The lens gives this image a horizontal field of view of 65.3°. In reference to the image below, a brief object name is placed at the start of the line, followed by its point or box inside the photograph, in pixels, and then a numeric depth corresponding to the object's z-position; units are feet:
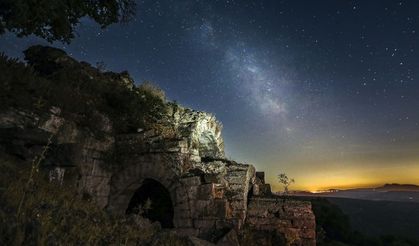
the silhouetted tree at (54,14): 24.70
